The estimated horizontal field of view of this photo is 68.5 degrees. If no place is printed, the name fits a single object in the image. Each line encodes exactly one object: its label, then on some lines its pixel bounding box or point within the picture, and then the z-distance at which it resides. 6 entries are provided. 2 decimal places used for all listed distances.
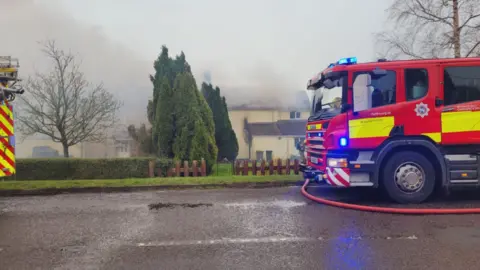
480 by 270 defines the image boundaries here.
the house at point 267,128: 30.19
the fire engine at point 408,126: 6.05
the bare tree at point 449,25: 14.92
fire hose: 5.46
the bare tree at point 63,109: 16.50
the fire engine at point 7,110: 6.45
